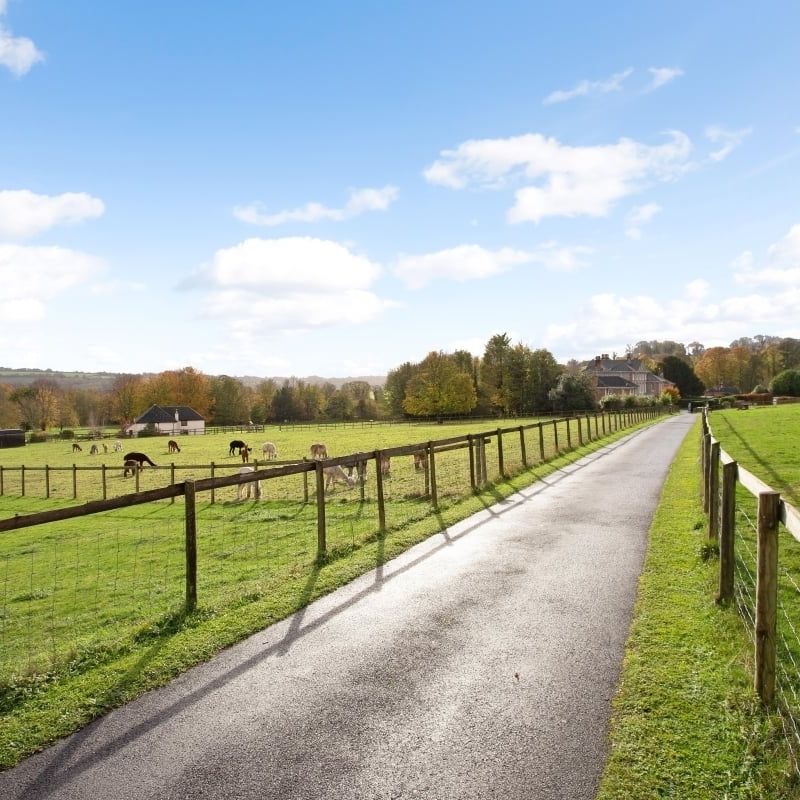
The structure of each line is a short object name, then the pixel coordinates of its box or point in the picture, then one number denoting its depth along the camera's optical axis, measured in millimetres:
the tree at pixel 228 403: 111875
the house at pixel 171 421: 83725
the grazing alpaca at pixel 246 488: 18461
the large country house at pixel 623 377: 121875
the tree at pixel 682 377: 113750
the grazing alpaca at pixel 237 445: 40206
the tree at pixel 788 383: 84500
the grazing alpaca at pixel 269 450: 34625
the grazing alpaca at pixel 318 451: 26569
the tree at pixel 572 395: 82000
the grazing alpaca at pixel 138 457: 33031
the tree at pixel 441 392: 87000
